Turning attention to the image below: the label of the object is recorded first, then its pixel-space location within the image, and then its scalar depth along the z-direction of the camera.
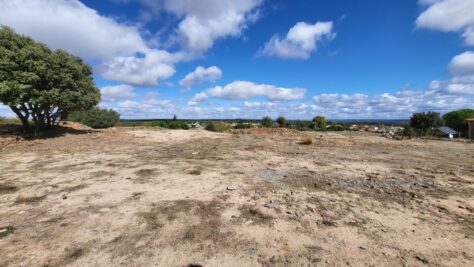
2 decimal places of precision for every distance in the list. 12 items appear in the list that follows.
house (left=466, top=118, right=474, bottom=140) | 24.27
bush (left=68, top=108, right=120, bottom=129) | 28.14
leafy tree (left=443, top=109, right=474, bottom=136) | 28.78
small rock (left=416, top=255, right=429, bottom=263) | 3.04
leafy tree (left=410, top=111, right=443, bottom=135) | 25.81
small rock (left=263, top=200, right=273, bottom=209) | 4.66
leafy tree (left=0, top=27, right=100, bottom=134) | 11.91
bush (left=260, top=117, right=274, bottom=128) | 33.88
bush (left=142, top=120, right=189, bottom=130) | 27.94
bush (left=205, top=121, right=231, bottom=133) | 26.28
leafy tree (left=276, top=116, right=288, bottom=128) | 34.92
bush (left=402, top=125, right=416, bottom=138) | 23.40
